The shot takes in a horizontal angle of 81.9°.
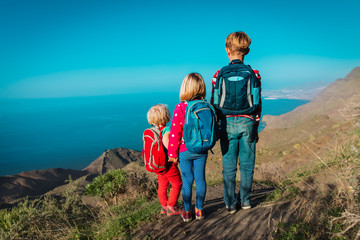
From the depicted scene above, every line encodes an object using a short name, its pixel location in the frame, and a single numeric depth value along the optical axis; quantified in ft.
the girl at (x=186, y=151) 8.39
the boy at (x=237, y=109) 8.04
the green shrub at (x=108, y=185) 17.88
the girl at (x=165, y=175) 9.29
